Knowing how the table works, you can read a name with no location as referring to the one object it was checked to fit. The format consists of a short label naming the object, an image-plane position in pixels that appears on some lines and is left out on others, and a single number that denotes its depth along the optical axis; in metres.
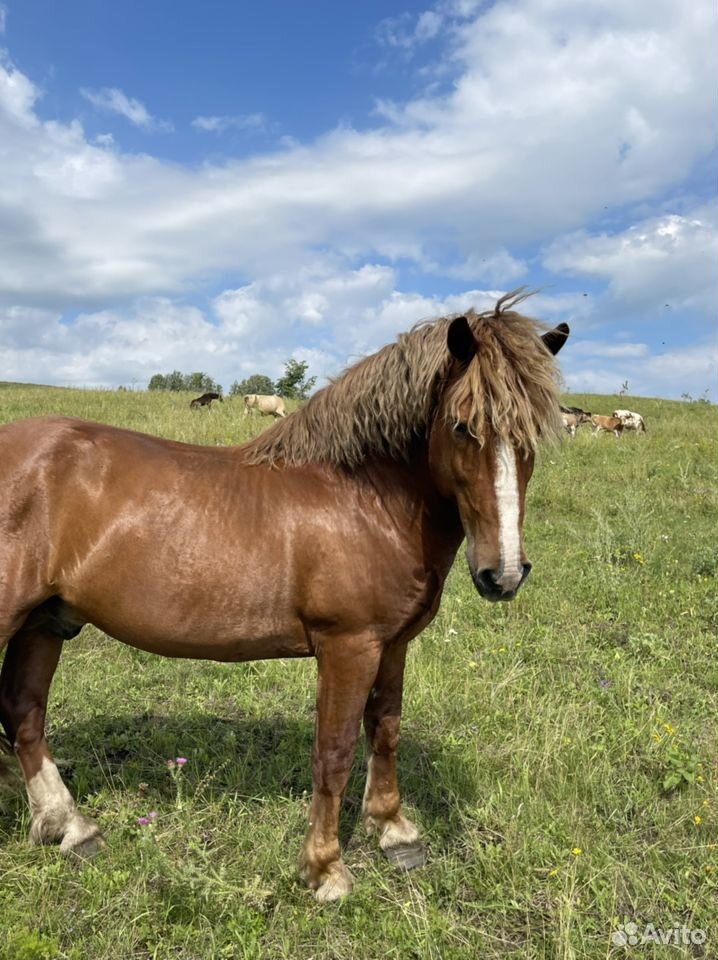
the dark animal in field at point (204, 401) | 18.13
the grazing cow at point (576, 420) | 16.07
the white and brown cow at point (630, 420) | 19.66
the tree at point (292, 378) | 38.78
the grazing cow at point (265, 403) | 21.58
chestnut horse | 2.60
